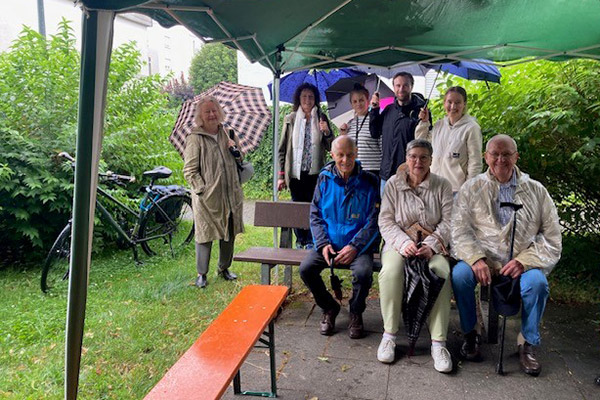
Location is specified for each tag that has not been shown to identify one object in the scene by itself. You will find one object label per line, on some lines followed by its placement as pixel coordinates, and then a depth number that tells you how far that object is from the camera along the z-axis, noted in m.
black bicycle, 5.44
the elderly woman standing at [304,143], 4.94
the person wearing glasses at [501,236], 3.10
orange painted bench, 1.88
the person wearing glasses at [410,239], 3.18
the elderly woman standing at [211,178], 4.57
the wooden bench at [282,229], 3.98
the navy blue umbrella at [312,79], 6.34
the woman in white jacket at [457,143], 4.04
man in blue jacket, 3.55
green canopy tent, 1.98
